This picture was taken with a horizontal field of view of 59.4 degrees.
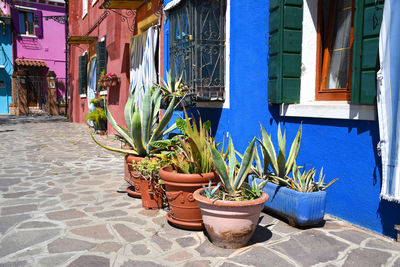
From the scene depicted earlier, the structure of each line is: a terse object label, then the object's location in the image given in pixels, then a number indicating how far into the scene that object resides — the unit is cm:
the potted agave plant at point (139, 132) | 421
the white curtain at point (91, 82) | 1296
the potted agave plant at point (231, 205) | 276
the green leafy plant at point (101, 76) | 1028
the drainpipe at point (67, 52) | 1858
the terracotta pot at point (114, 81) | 988
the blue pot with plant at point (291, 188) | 318
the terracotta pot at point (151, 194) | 386
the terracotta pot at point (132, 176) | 417
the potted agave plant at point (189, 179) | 327
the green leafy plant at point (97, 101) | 1191
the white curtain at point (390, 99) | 279
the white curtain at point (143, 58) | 737
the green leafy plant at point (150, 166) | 379
